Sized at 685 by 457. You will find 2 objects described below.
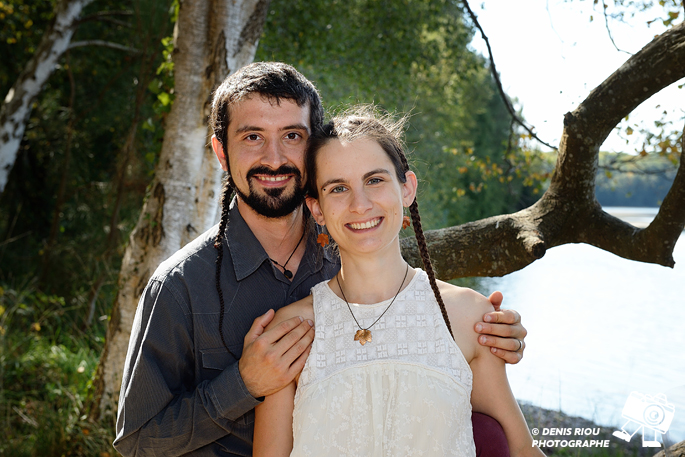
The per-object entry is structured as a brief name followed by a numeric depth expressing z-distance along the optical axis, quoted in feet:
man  5.67
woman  5.24
